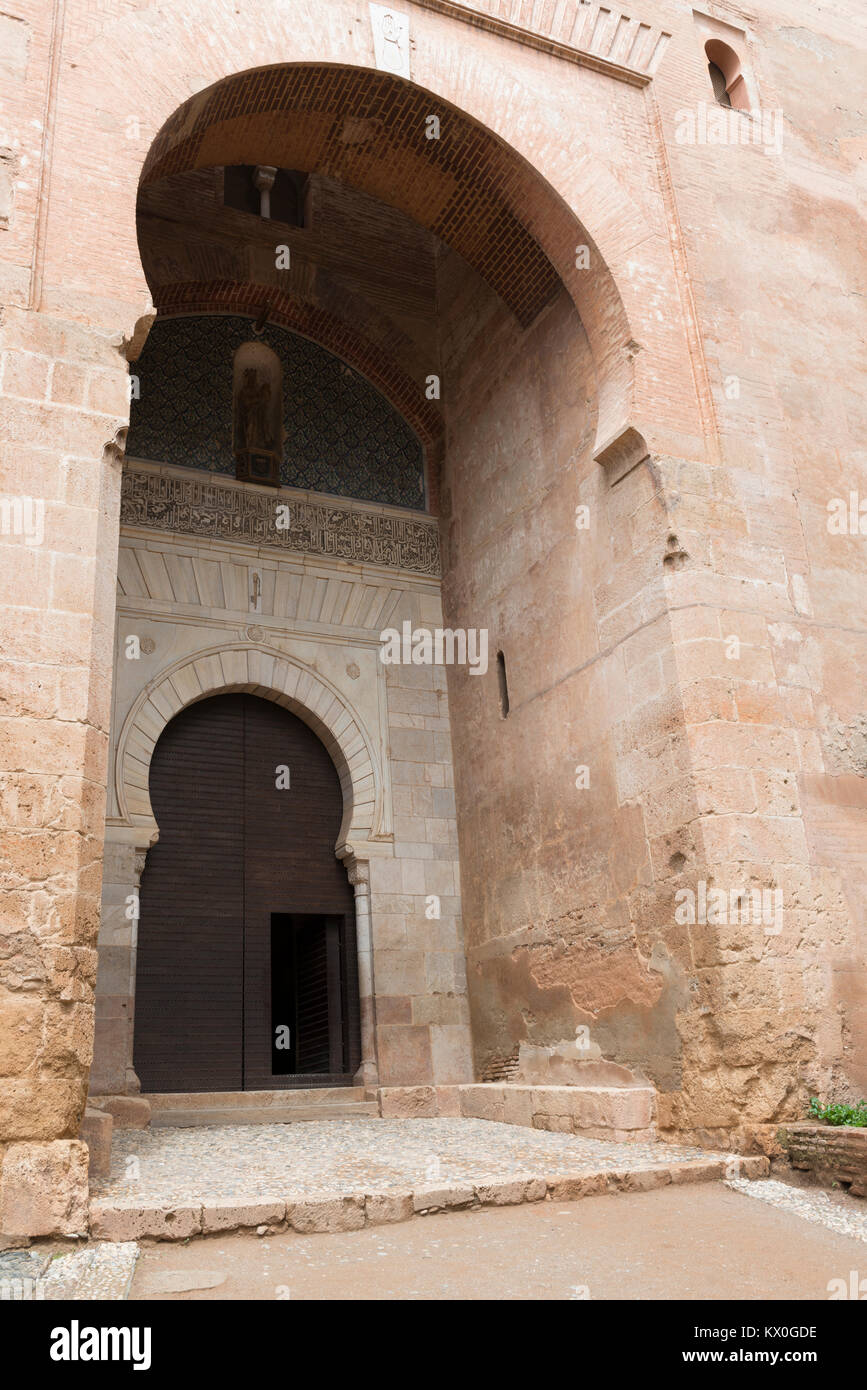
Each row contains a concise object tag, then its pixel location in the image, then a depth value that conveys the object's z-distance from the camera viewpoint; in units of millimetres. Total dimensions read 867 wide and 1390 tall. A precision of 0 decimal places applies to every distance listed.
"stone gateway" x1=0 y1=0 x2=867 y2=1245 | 5004
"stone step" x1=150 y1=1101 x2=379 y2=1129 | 6770
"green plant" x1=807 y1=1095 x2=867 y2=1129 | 5188
